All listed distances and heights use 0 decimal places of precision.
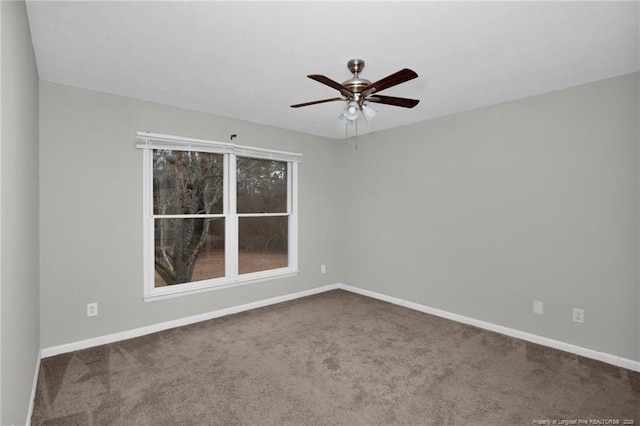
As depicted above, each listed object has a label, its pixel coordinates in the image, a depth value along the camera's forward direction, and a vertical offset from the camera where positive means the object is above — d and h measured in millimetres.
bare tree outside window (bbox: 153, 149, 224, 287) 3705 +10
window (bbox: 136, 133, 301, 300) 3646 +22
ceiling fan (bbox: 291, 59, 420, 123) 2100 +853
